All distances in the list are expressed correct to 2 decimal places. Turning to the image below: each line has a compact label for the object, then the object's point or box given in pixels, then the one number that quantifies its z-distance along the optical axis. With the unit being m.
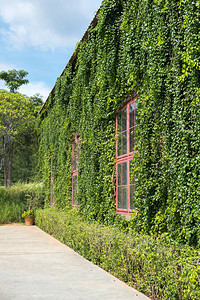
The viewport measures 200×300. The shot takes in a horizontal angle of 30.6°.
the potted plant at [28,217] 16.83
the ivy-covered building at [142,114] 4.62
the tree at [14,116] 25.03
